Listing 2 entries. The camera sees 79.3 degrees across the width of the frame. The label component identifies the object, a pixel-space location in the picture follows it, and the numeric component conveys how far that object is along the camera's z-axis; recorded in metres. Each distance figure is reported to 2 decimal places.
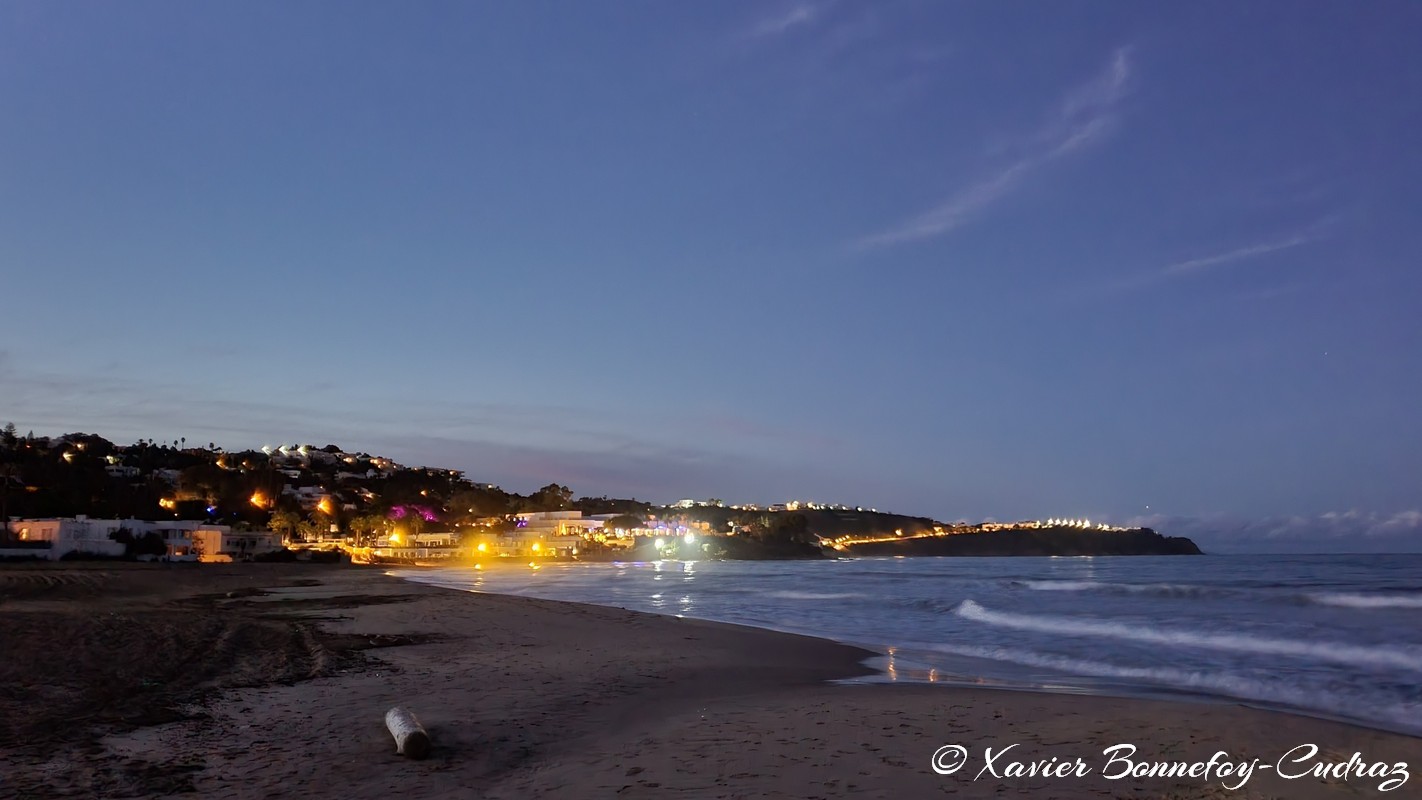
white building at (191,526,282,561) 78.75
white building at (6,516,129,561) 61.72
